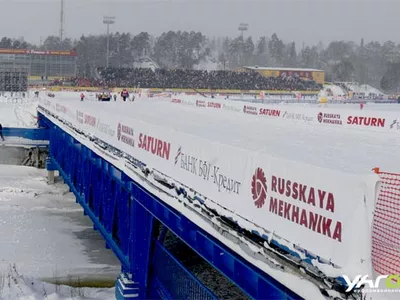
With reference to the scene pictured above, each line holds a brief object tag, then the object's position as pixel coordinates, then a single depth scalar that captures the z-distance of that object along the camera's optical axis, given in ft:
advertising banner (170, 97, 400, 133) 65.98
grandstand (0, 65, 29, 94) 253.24
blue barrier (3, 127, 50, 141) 111.34
